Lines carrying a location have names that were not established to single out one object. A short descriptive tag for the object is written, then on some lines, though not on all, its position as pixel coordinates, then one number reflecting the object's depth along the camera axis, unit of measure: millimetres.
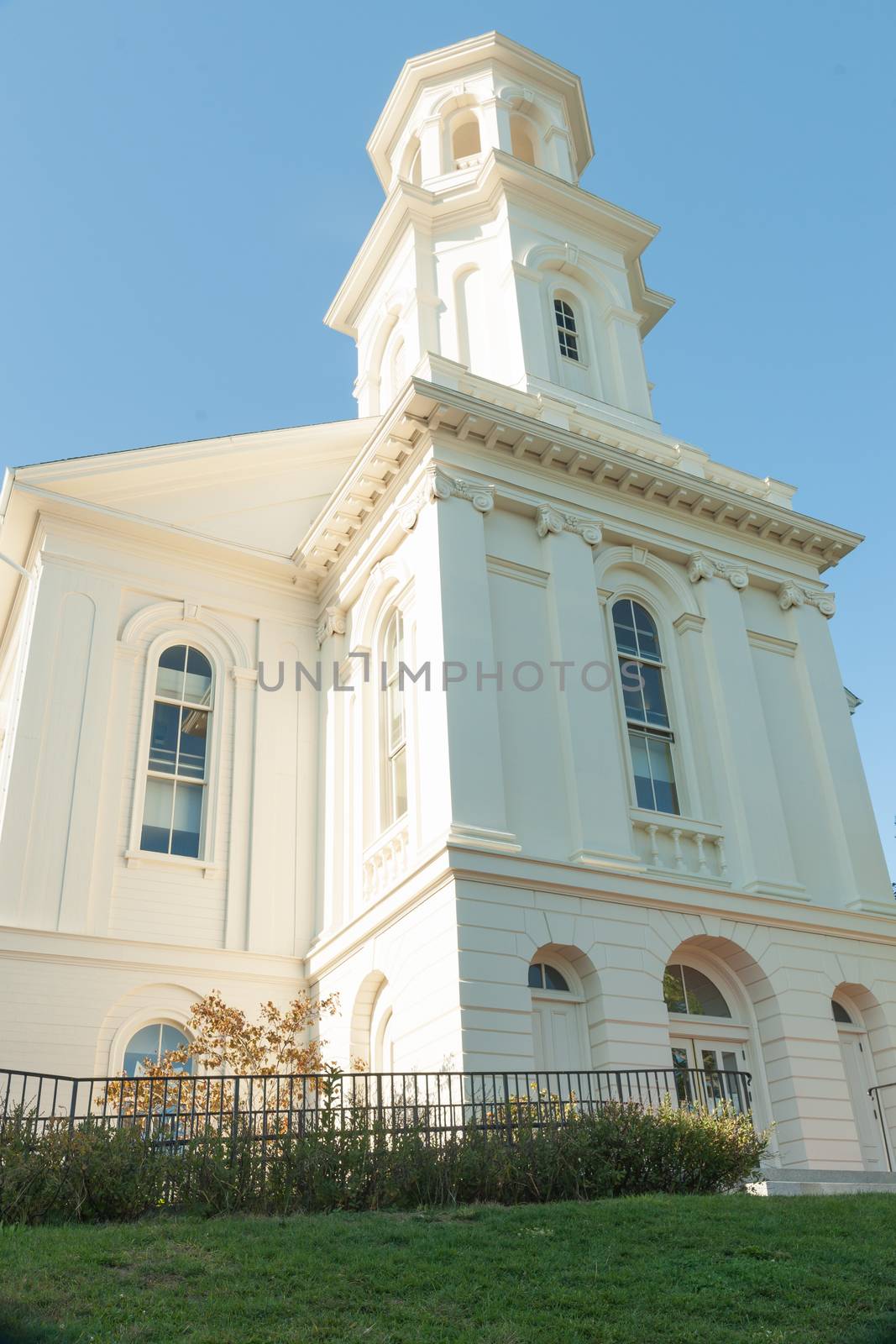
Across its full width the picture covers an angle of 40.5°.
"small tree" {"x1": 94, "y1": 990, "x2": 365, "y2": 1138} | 15750
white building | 17219
